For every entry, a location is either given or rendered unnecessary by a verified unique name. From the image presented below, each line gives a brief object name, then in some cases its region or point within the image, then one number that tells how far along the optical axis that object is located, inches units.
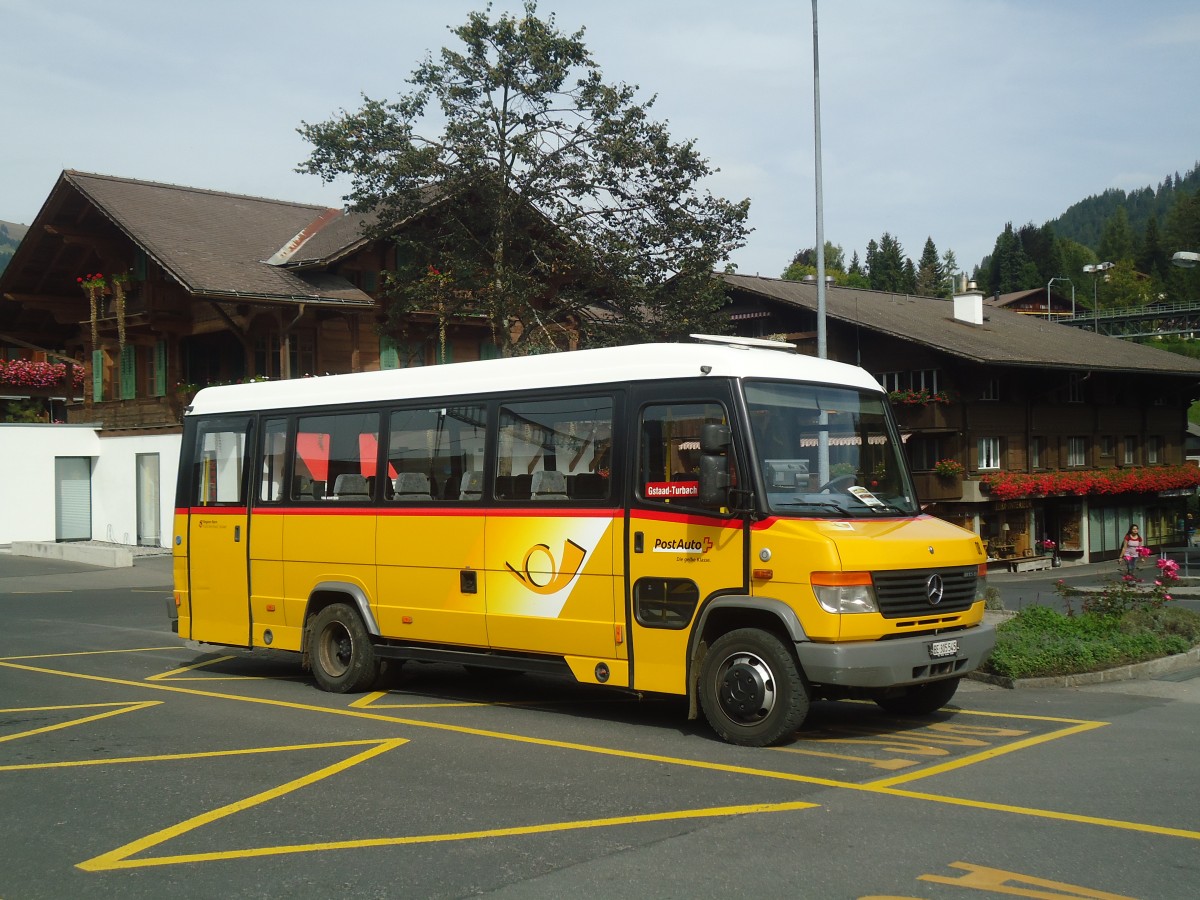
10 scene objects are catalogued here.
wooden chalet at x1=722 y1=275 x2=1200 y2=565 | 1818.4
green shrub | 499.8
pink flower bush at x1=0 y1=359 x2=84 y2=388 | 1720.0
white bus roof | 394.9
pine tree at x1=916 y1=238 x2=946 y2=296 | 6328.7
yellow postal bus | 363.6
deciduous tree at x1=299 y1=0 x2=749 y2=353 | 1048.8
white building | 1461.6
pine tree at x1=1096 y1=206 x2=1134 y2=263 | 6919.8
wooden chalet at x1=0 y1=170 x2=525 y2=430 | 1331.2
